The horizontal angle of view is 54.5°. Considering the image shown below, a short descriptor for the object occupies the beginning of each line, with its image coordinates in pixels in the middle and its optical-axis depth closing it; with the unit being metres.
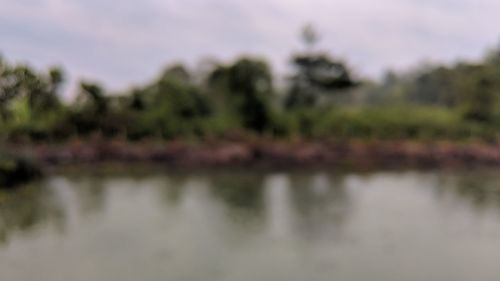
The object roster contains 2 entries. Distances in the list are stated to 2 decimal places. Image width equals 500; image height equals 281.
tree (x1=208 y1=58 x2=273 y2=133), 30.16
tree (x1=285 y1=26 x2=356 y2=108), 35.81
